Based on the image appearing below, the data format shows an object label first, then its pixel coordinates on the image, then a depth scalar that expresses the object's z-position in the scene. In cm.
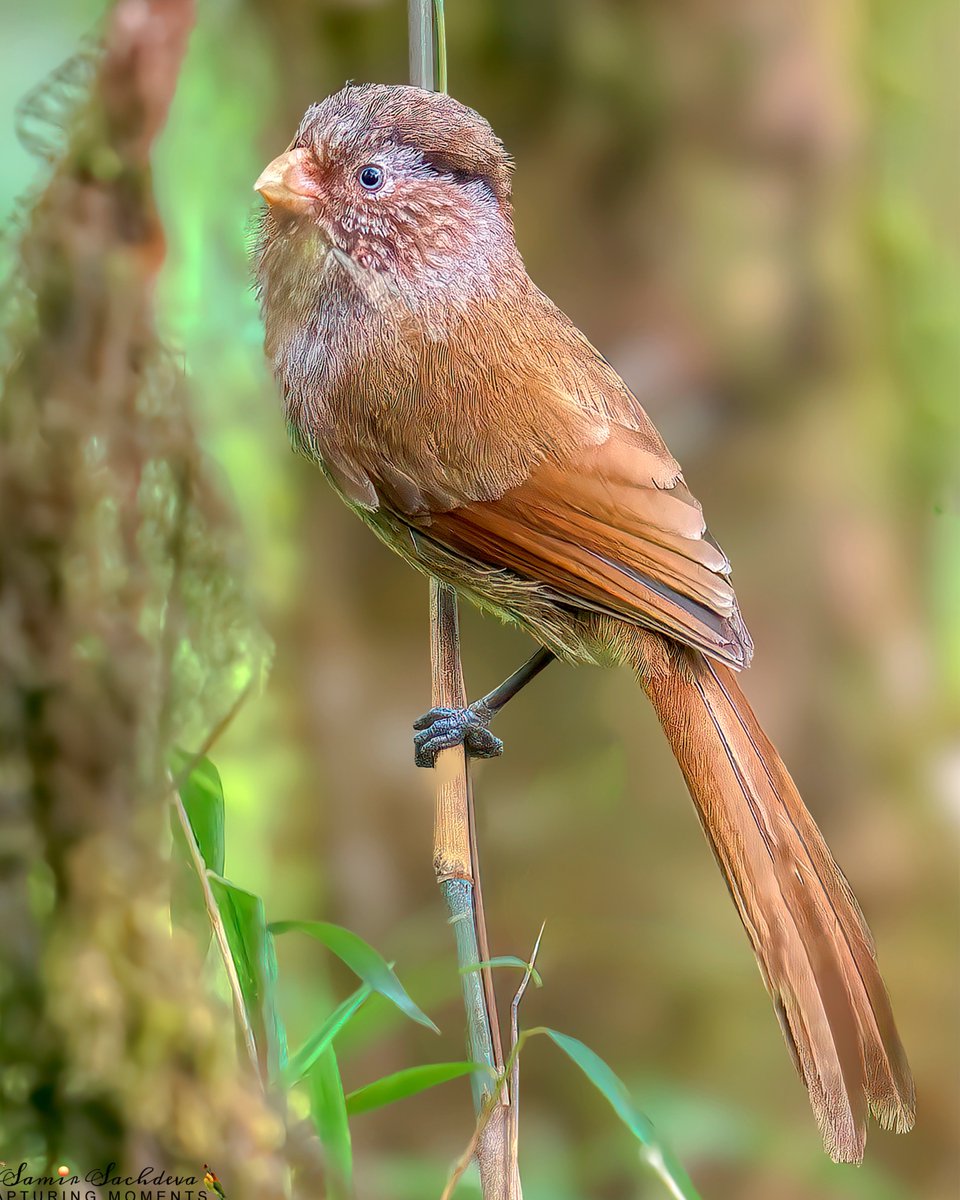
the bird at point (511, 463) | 362
